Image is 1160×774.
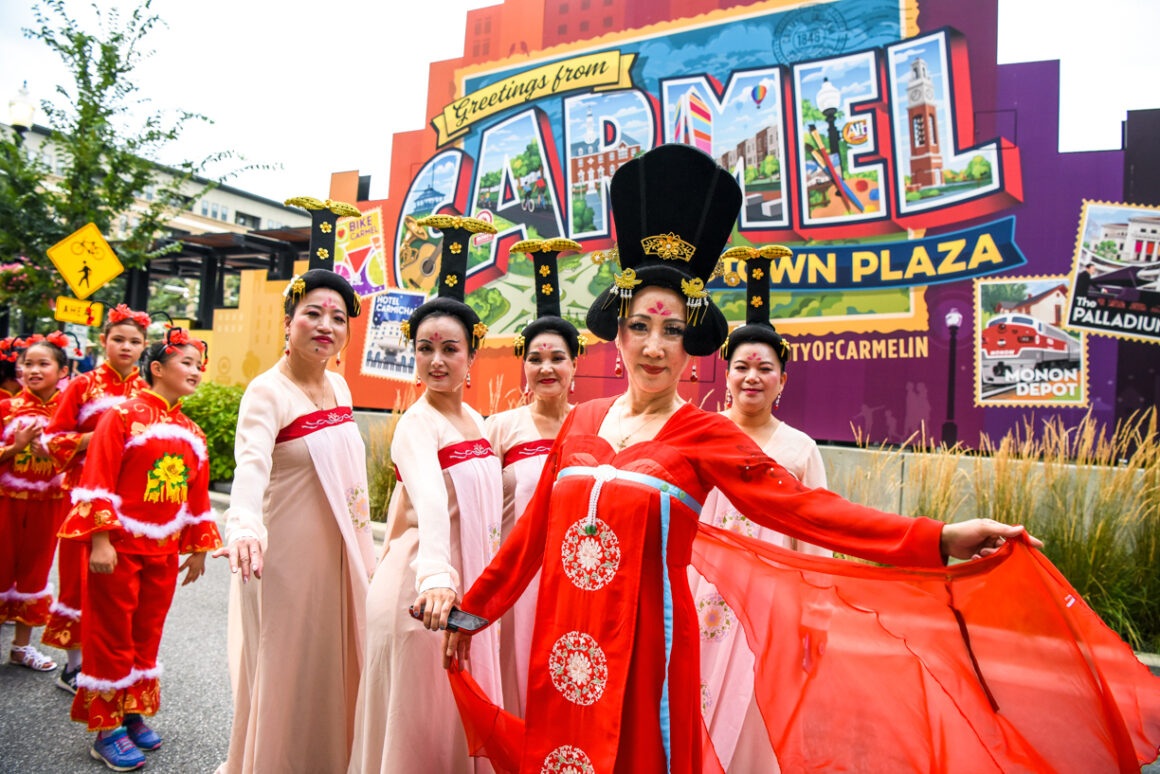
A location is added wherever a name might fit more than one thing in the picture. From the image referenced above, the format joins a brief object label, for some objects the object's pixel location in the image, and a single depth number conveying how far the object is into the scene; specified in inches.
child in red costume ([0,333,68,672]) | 177.0
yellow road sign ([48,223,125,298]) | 293.9
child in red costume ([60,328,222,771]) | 130.3
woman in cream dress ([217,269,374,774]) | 104.0
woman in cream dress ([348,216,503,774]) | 93.3
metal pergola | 492.7
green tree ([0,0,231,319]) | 370.9
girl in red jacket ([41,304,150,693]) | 162.2
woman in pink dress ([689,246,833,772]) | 115.0
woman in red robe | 70.6
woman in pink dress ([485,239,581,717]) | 123.3
